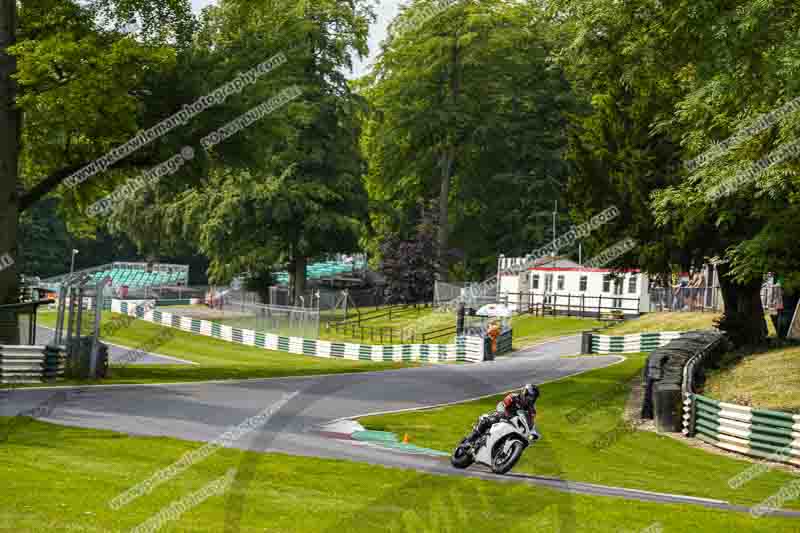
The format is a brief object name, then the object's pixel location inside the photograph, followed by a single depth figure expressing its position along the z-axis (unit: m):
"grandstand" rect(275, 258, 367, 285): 102.88
